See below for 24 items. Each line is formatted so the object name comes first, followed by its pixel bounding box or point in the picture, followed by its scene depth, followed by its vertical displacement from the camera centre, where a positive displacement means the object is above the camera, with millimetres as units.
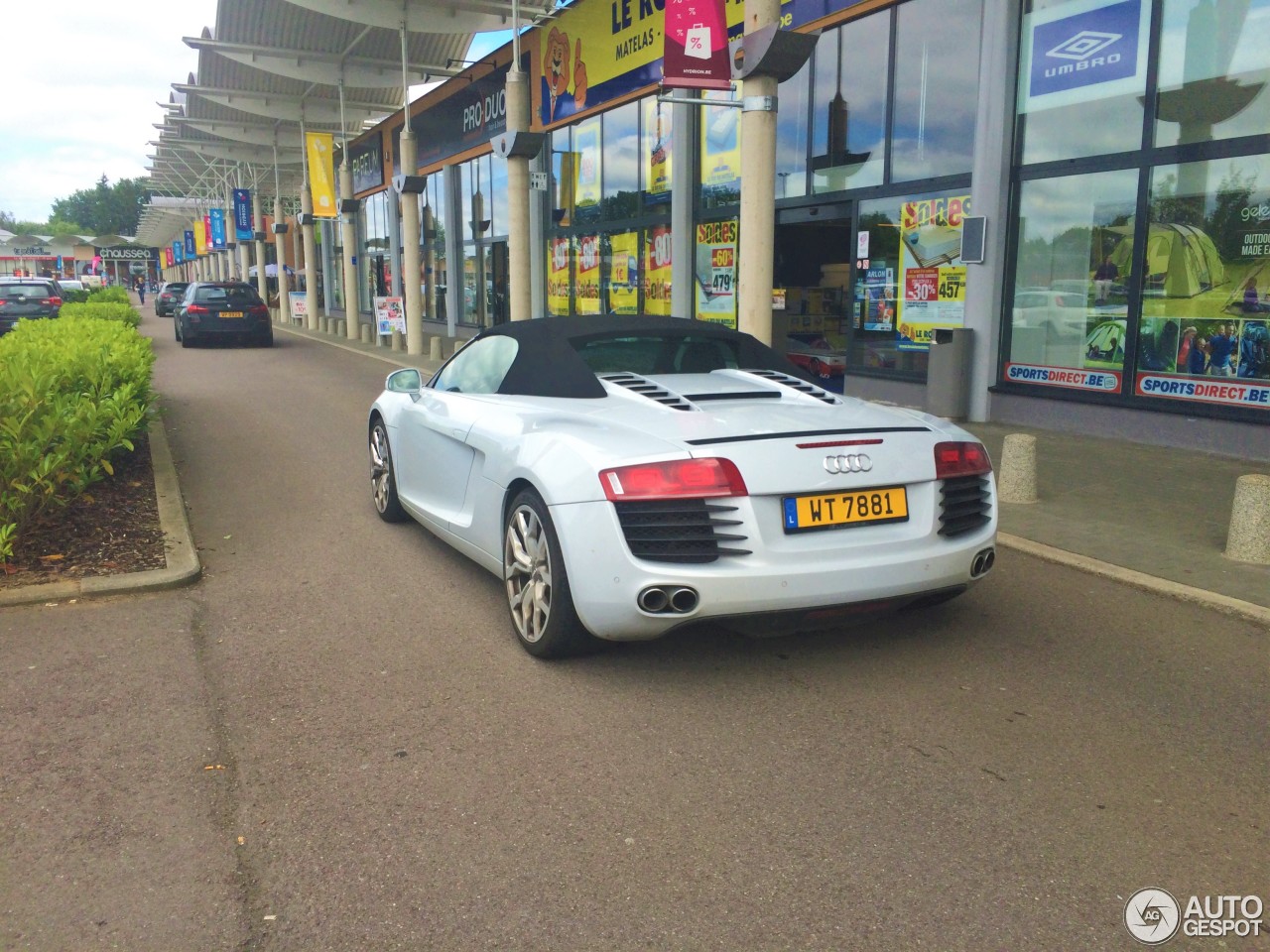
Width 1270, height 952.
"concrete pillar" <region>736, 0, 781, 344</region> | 10219 +760
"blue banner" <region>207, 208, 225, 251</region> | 57531 +3329
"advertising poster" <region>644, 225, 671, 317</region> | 17906 +262
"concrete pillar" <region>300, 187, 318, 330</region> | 34788 +1274
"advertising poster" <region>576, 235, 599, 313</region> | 20719 +245
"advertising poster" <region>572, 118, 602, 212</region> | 20469 +2385
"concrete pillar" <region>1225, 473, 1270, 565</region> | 5945 -1317
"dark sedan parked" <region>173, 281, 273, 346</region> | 24828 -658
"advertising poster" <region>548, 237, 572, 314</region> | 22188 +268
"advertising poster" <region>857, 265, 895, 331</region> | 13031 -128
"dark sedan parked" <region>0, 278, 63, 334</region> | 25031 -323
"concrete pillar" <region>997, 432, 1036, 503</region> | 7574 -1308
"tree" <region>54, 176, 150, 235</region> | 192375 +13695
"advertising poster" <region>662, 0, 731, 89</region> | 9836 +2269
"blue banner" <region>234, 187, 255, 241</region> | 45431 +3111
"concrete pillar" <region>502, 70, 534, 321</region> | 18719 +1467
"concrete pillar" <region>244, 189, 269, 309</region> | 46425 +1908
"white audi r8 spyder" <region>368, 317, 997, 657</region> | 3926 -847
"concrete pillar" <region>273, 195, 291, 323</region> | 43312 -178
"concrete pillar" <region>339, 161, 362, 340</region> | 30781 +861
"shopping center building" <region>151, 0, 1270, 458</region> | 9445 +928
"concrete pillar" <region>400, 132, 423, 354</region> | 23695 +676
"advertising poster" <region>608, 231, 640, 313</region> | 19047 +251
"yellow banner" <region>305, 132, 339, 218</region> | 30609 +3303
